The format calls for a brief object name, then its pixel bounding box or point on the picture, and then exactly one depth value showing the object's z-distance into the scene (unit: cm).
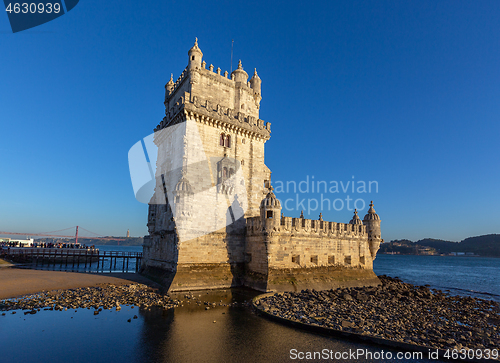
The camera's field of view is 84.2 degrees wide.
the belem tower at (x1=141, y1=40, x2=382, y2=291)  2417
